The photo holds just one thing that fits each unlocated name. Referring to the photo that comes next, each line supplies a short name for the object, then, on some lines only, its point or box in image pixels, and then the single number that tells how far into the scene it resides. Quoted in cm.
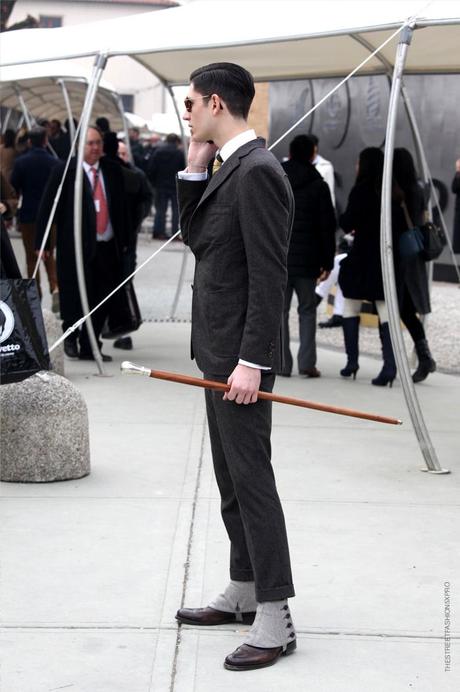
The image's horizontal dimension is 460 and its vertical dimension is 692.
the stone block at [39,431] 625
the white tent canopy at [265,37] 715
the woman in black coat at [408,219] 931
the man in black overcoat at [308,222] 959
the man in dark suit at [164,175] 2459
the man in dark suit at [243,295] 376
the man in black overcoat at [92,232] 1019
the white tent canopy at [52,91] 1642
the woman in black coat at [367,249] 942
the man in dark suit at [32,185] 1483
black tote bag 587
